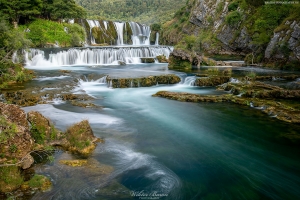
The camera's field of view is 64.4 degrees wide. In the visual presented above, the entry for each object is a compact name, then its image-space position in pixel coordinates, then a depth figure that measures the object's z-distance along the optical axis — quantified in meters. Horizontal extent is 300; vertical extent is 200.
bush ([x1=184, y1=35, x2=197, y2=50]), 38.47
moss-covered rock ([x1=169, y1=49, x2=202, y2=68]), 31.03
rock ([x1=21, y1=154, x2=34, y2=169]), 6.93
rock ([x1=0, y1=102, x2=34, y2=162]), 6.71
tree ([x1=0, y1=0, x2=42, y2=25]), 39.09
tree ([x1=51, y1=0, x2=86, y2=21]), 47.50
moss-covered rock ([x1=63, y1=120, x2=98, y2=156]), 8.43
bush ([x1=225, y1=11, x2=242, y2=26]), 39.16
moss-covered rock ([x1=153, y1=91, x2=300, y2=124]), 12.11
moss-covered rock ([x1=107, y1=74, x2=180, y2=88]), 20.55
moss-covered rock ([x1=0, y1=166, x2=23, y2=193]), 6.00
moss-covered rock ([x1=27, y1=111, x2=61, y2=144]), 8.23
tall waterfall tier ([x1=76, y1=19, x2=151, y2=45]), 54.48
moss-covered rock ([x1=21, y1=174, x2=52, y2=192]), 6.19
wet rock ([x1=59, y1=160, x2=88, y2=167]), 7.47
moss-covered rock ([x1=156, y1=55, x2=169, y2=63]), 36.25
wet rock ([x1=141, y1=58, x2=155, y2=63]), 35.23
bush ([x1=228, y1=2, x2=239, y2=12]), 42.88
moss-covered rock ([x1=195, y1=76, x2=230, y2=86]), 20.84
